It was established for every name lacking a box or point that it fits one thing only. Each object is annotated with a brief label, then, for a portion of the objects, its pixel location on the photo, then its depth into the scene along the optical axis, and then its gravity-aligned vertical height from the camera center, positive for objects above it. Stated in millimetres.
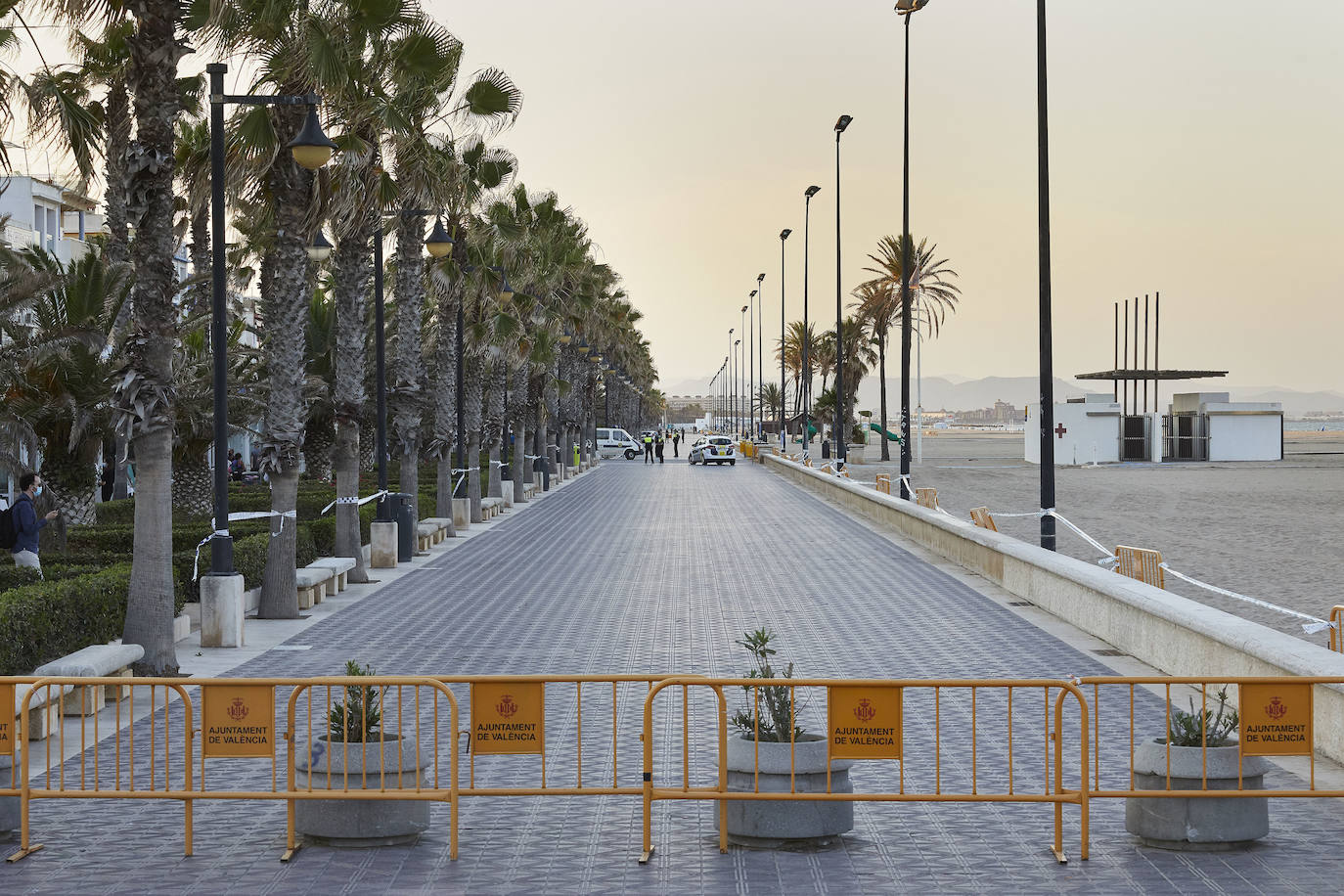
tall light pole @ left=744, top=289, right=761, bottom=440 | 128625 +7936
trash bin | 25828 -1244
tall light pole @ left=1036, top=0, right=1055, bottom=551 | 20344 +2591
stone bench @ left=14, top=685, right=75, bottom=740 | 10586 -1893
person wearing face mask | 16297 -855
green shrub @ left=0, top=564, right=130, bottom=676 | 12195 -1474
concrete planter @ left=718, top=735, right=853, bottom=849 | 7891 -1902
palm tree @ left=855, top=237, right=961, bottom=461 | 79062 +8385
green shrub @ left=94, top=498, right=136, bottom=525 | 26578 -1119
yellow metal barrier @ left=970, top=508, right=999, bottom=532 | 23688 -1140
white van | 99062 +244
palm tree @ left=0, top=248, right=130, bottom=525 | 23047 +1258
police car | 79438 -242
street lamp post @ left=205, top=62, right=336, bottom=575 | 14641 +2221
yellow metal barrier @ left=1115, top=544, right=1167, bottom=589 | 16078 -1312
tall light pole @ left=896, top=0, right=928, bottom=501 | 33188 +5111
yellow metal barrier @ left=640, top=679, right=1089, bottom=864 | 7559 -1506
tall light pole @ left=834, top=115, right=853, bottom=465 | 50481 +2185
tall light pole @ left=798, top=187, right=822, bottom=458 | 67875 +10728
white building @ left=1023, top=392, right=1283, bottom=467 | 70500 +707
